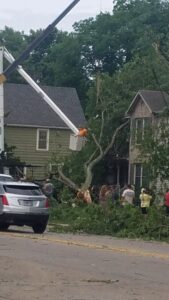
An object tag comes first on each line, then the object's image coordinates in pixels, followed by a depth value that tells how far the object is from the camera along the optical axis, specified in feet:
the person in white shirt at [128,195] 116.60
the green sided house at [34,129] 203.31
